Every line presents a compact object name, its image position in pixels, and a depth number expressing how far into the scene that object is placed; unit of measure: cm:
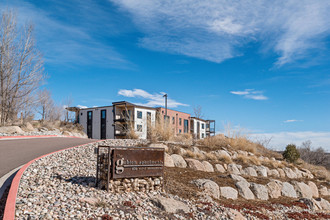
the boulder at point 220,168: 1023
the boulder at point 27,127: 2136
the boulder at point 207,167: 974
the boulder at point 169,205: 495
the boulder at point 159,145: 1059
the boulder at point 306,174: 1566
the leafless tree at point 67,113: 4383
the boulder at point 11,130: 1811
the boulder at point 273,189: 901
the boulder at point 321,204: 930
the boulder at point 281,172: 1357
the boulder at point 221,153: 1195
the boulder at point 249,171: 1137
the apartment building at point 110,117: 3600
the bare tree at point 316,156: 2953
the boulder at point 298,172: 1508
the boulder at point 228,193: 733
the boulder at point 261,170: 1178
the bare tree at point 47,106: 3973
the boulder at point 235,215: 542
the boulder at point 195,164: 940
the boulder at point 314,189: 1208
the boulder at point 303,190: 1089
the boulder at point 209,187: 699
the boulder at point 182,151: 1055
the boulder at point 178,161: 928
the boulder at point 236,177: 851
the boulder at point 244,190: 786
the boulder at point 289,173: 1416
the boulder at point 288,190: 998
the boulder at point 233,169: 1080
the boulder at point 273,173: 1278
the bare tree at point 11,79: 2206
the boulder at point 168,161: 895
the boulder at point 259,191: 834
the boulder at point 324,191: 1278
